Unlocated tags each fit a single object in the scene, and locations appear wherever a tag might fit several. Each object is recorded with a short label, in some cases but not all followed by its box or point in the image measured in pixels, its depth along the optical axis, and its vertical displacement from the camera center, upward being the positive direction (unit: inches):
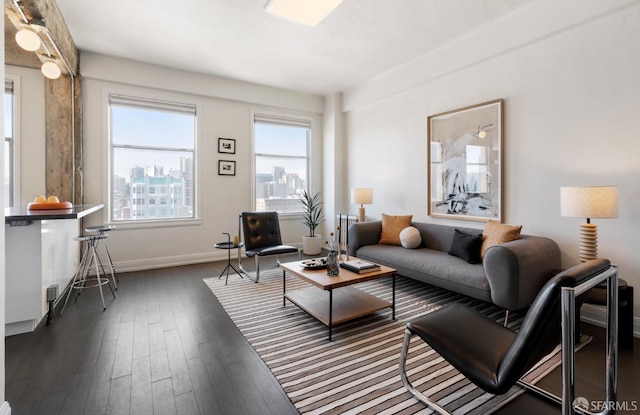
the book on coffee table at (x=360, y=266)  108.6 -22.2
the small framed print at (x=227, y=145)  200.7 +40.5
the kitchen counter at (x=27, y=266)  93.4 -19.0
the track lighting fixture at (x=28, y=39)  94.2 +52.2
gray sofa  94.8 -22.6
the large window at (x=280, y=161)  218.8 +33.5
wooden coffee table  98.6 -34.9
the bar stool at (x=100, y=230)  135.6 -10.5
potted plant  215.0 -10.7
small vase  107.2 -20.5
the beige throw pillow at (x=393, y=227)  159.0 -11.3
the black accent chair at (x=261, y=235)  157.5 -16.4
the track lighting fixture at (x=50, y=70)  113.7 +51.3
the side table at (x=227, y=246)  152.2 -20.0
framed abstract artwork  135.1 +20.9
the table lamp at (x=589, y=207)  90.9 -0.5
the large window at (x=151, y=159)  174.9 +28.5
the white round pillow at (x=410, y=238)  149.6 -15.8
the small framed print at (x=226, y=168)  201.2 +25.7
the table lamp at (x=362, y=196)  186.7 +6.1
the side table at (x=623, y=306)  85.8 -28.4
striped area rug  66.4 -41.9
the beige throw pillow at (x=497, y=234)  115.1 -10.9
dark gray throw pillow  121.2 -16.7
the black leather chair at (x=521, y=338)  45.5 -26.5
